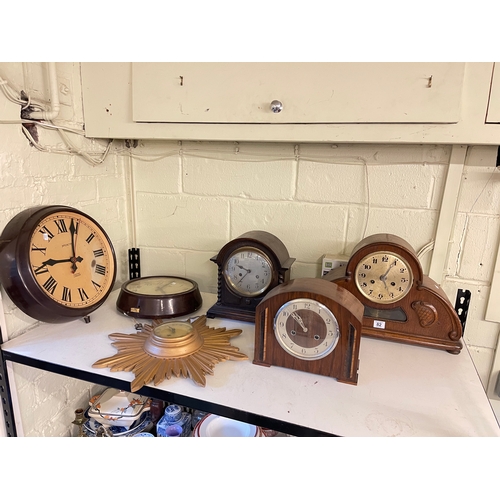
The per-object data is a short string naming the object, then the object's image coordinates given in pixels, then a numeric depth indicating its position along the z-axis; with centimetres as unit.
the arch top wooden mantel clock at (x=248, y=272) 98
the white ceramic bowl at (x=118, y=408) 109
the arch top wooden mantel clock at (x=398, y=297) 87
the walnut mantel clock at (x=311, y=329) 75
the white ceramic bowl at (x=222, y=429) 107
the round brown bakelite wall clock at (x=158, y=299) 101
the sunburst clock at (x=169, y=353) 77
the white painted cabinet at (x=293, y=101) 83
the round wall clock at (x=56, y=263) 84
